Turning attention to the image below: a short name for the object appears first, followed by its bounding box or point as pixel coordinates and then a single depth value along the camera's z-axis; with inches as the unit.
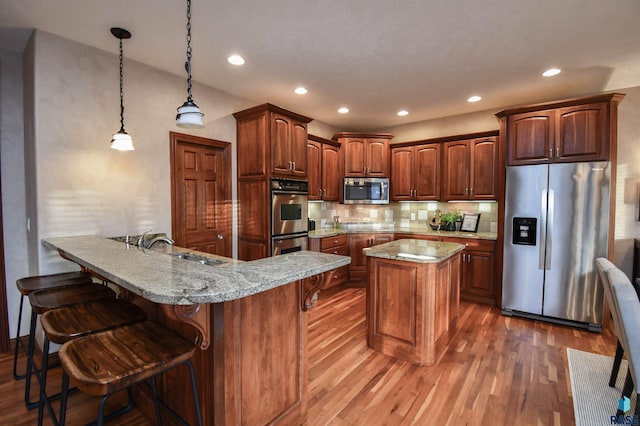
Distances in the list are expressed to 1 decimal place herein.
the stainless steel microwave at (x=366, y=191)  201.6
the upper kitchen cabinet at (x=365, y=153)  201.8
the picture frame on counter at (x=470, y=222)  177.9
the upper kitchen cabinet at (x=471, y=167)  165.0
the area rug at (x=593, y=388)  74.7
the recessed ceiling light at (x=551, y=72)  120.0
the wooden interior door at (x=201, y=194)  129.3
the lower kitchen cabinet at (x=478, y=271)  154.9
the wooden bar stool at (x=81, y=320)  55.0
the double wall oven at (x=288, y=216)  142.1
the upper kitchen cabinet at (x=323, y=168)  183.0
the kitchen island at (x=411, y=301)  97.6
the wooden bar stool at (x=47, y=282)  80.4
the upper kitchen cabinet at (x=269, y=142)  138.5
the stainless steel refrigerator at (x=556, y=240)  124.9
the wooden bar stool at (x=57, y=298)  68.1
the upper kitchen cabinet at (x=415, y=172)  185.8
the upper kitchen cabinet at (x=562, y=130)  123.7
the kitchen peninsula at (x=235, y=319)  46.2
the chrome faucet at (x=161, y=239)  94.7
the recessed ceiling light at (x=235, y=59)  110.4
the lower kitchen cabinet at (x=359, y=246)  187.9
